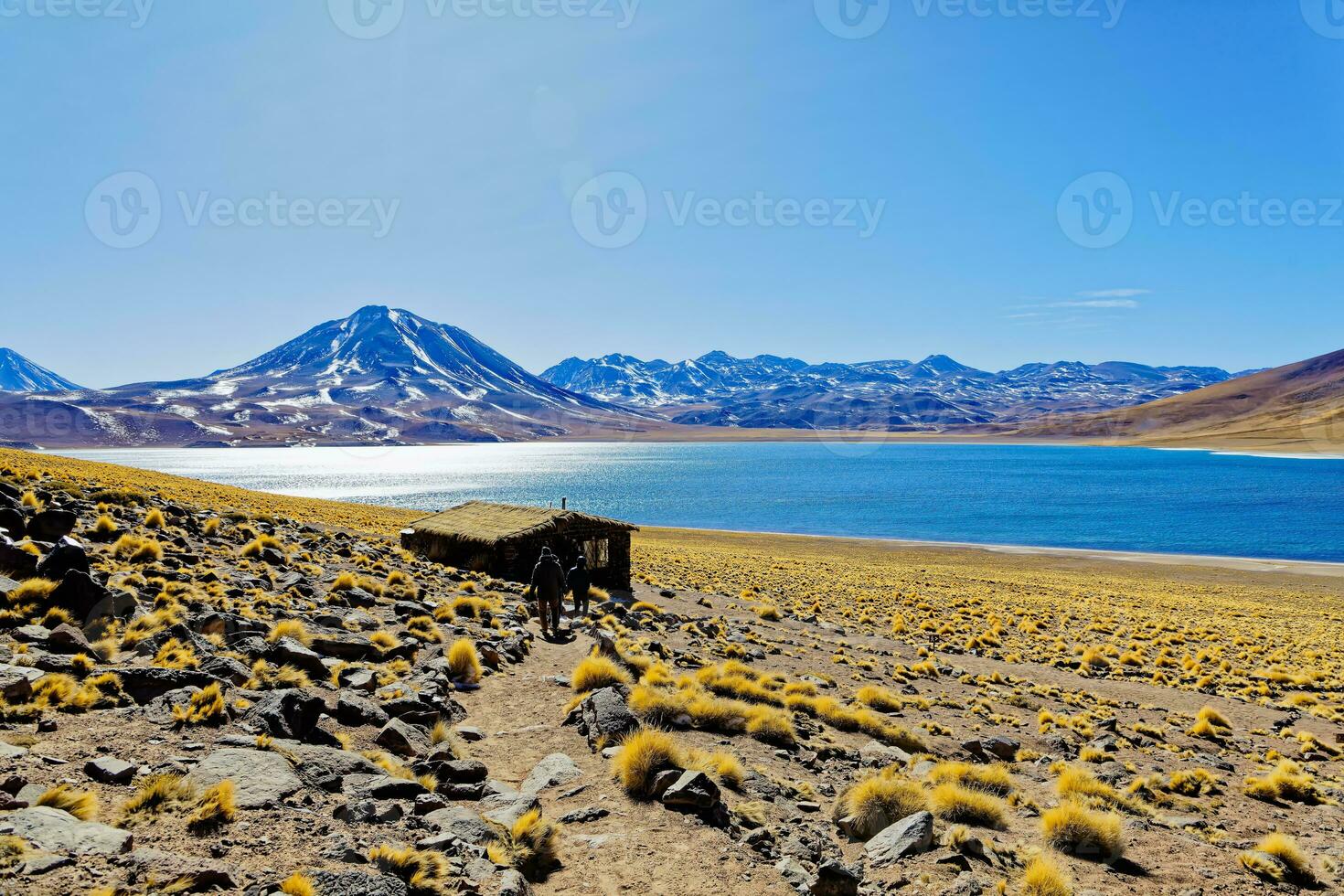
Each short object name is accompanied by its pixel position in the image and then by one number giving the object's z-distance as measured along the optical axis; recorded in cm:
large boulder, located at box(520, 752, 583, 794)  865
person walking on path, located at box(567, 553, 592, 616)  2050
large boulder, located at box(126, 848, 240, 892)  500
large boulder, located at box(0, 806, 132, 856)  507
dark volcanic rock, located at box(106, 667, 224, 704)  815
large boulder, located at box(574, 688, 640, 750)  998
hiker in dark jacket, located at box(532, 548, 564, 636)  1703
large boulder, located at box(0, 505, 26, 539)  1276
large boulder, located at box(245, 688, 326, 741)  809
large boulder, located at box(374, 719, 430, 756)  888
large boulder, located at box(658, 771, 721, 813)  802
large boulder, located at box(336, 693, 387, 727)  928
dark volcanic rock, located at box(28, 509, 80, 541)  1316
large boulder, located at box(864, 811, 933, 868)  761
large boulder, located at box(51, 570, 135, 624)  995
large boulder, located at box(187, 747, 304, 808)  653
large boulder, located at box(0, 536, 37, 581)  1045
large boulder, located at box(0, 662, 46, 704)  721
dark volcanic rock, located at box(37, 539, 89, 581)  1067
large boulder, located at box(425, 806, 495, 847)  666
